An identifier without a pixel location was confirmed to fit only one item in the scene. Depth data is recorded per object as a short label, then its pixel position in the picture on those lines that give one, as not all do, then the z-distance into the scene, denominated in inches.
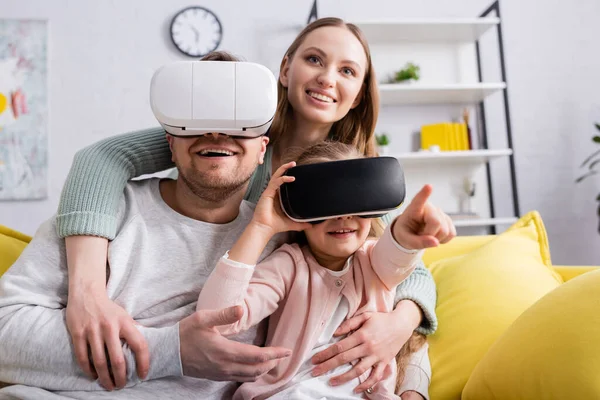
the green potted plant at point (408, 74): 127.6
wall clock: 129.6
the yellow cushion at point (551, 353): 32.3
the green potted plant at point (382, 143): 128.0
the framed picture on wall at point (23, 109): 123.1
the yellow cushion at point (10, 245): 48.8
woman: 36.9
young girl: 38.7
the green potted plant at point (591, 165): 129.3
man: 36.3
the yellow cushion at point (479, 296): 44.8
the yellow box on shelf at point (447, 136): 129.9
